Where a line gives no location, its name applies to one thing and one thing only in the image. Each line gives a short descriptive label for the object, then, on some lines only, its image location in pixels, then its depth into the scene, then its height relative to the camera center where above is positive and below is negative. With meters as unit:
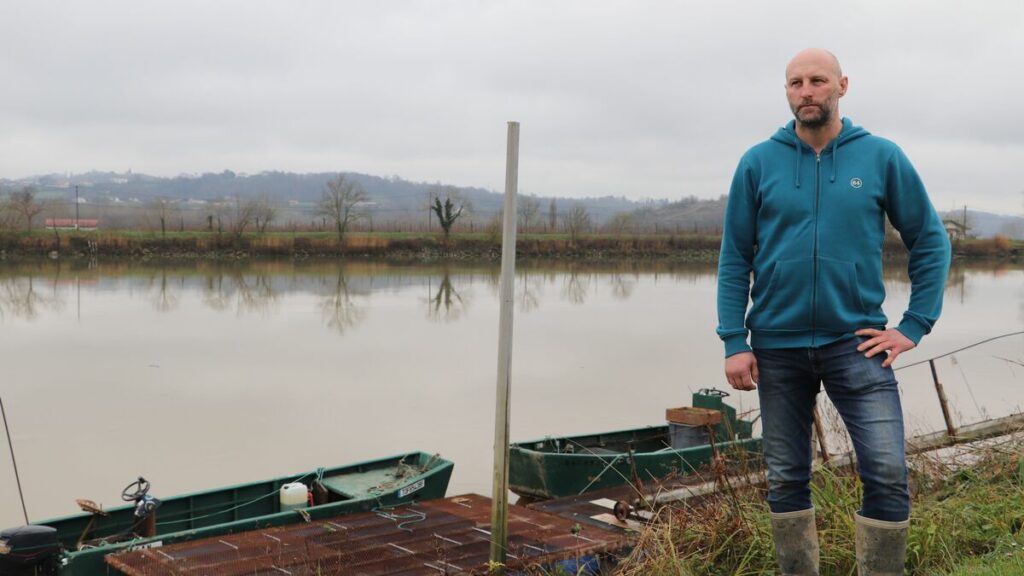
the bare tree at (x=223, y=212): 46.94 -0.47
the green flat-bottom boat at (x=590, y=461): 9.24 -2.35
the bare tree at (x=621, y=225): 65.19 -0.19
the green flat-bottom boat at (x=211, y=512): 6.45 -2.40
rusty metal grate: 6.16 -2.29
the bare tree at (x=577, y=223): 53.69 -0.17
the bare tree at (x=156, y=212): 85.77 -0.69
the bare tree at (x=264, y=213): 50.61 -0.22
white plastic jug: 8.12 -2.39
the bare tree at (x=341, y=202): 58.44 +0.59
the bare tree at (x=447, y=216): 51.75 -0.01
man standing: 3.15 -0.20
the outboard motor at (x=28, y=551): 6.34 -2.30
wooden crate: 9.81 -1.97
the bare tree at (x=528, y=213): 72.75 +0.44
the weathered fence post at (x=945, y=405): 7.43 -1.31
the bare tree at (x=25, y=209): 48.22 -0.47
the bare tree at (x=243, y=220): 46.76 -0.64
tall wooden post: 5.30 -0.51
